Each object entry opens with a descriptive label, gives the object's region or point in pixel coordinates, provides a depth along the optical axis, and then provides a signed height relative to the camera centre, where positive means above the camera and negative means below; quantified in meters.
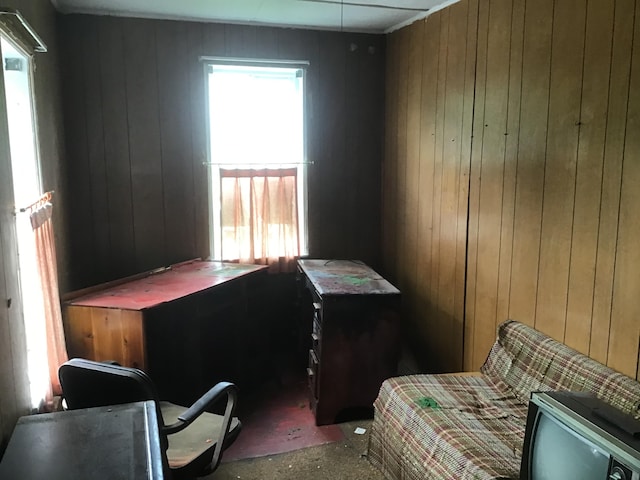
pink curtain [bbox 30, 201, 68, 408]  2.19 -0.60
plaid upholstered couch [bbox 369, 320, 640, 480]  1.83 -1.08
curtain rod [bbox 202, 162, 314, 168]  3.65 -0.06
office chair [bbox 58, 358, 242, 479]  1.69 -0.88
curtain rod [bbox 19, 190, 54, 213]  2.01 -0.20
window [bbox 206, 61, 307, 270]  3.66 -0.03
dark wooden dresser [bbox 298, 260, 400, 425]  2.82 -1.07
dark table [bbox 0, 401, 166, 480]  1.25 -0.78
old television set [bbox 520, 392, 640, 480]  1.29 -0.79
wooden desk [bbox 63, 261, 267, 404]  2.50 -0.90
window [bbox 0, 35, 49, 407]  2.00 -0.14
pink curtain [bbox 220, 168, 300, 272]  3.71 -0.45
